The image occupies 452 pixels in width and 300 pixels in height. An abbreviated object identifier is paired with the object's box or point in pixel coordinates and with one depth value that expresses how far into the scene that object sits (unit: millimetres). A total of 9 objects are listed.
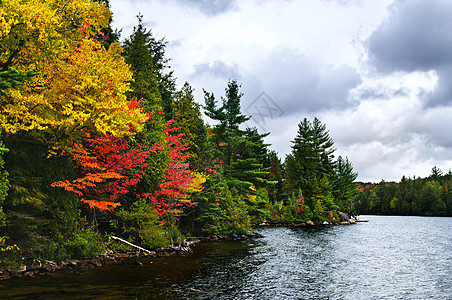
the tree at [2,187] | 12547
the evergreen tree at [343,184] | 87625
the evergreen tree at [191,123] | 34375
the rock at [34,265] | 14438
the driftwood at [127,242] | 19897
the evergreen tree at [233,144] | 45731
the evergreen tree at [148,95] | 23156
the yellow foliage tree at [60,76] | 13023
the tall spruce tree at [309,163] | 67750
